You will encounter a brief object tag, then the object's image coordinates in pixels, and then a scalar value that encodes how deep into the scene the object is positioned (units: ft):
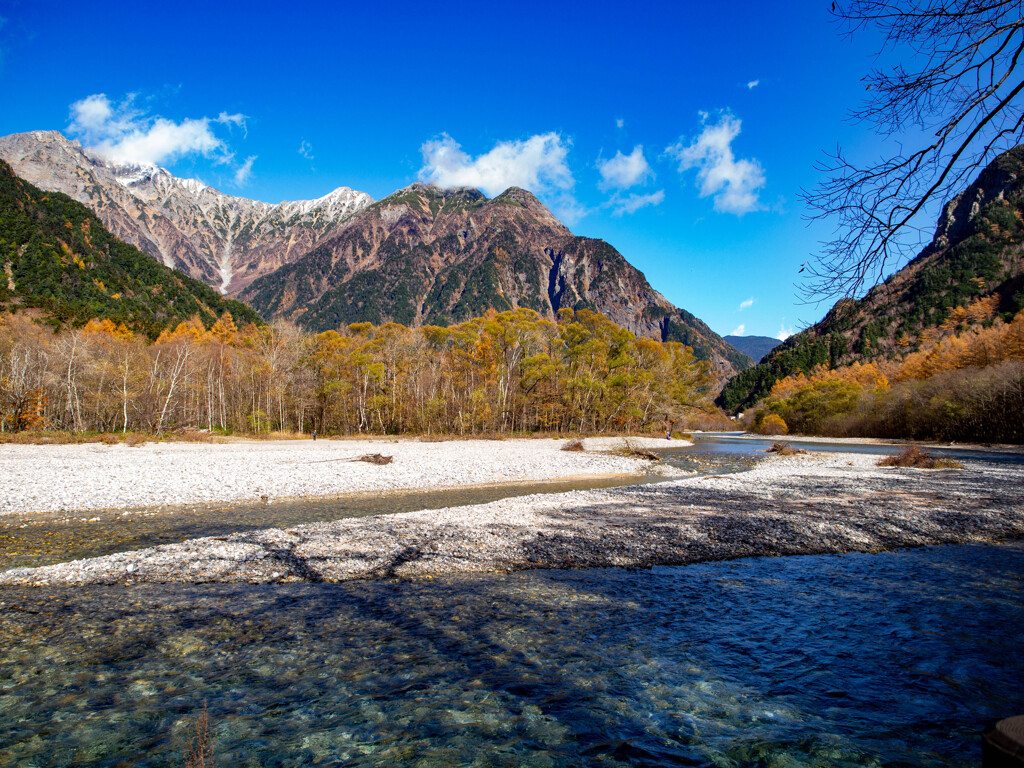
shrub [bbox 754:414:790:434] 292.40
